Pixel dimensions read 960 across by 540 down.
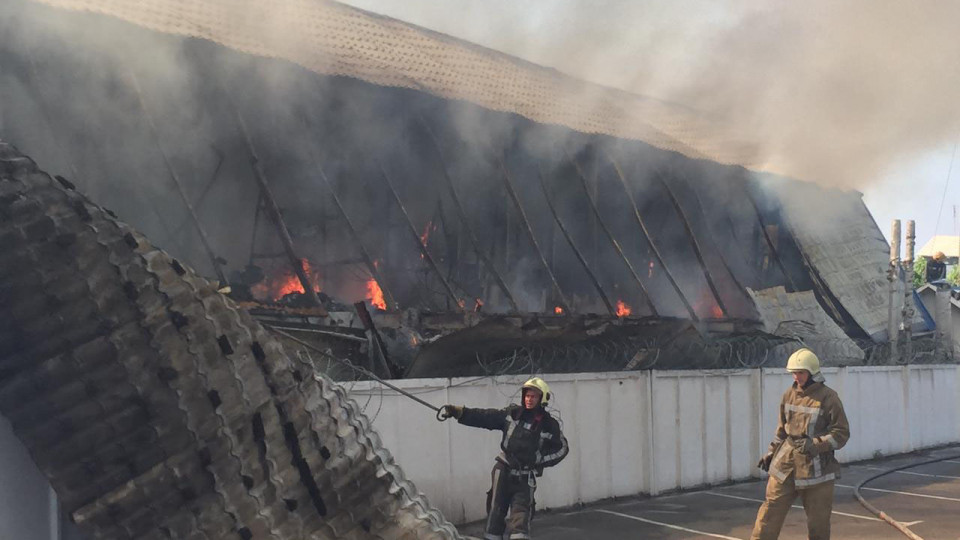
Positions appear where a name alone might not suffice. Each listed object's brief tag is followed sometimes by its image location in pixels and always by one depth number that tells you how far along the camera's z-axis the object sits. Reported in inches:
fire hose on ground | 385.9
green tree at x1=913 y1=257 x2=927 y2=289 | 1725.5
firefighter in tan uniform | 297.7
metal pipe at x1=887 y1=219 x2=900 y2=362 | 776.9
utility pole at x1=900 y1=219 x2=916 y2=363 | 784.6
